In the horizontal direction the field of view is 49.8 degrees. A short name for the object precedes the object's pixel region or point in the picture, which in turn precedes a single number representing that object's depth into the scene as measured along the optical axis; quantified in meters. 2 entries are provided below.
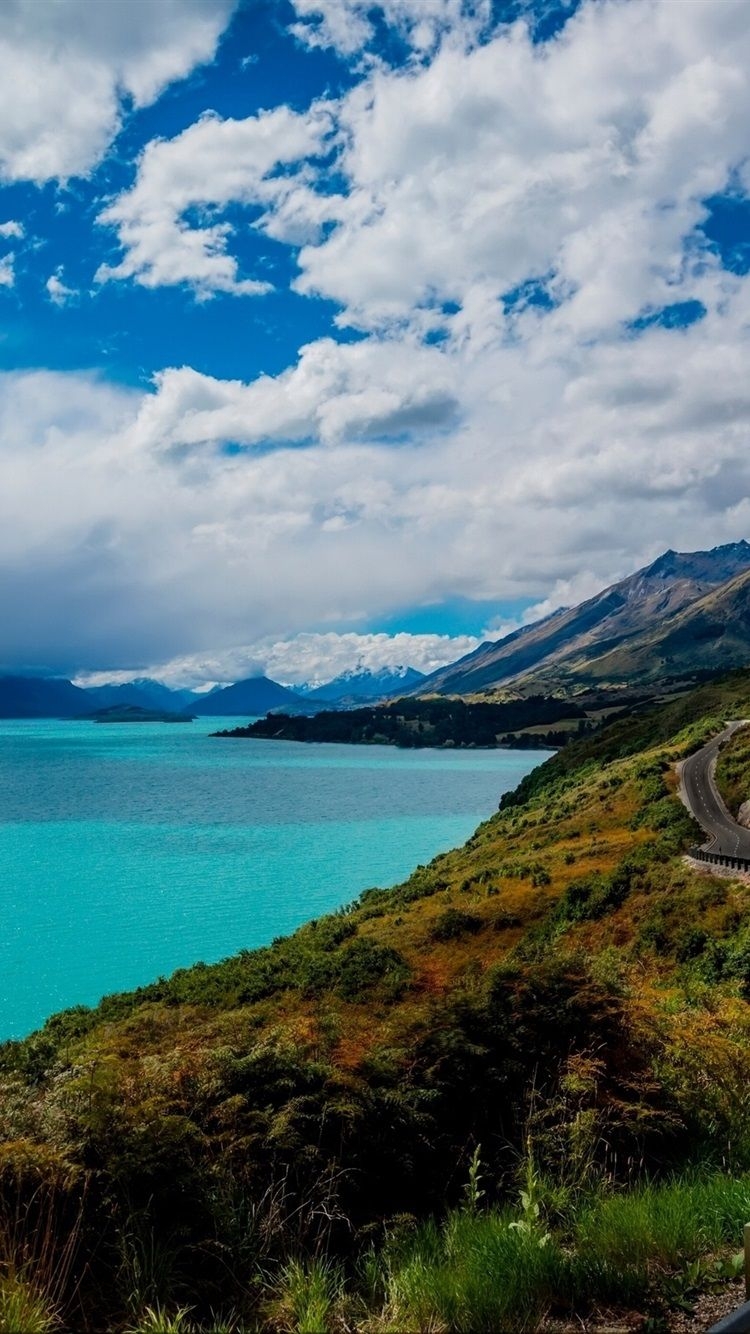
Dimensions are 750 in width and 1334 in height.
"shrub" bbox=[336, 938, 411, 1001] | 35.50
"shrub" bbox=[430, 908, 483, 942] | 46.91
